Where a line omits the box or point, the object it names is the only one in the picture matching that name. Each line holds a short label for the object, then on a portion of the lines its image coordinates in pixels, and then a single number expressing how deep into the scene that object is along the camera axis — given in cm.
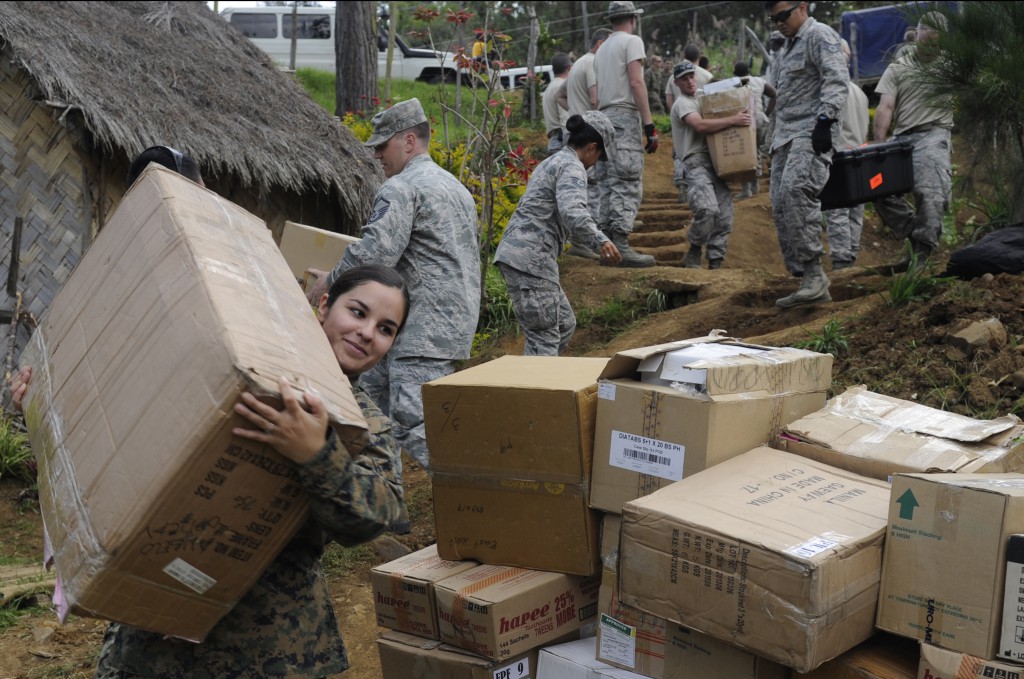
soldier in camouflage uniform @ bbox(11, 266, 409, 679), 162
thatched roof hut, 639
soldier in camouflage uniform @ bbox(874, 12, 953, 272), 681
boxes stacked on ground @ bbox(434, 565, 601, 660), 284
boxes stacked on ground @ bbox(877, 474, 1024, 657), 211
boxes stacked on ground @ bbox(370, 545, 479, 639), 305
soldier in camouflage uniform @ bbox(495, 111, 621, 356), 547
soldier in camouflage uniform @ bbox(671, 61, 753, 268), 834
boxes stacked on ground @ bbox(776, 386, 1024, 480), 263
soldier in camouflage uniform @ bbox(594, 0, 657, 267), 859
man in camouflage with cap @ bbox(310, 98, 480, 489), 459
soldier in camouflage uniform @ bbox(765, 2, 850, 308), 623
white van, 2106
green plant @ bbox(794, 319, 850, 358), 518
